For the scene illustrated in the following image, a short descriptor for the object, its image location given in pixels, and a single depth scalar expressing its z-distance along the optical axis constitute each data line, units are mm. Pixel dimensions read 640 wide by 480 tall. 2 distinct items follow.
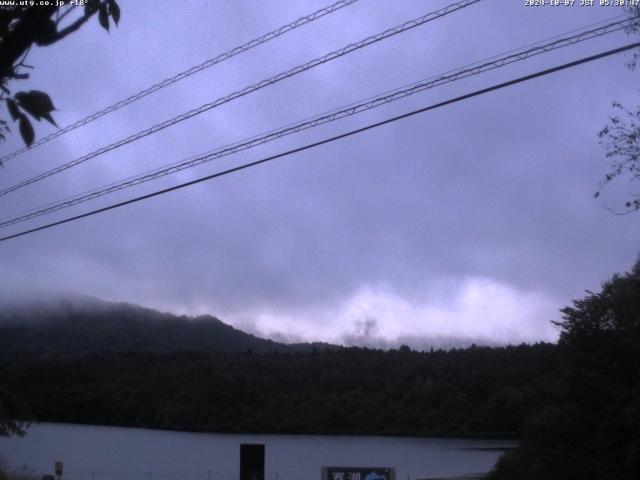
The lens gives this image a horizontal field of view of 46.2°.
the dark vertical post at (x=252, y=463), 18703
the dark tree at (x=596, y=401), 18672
